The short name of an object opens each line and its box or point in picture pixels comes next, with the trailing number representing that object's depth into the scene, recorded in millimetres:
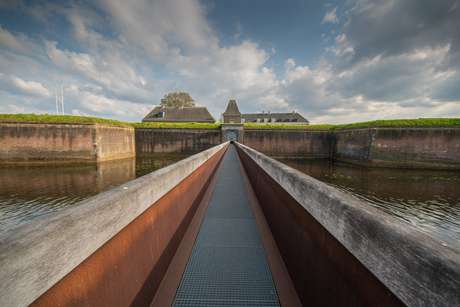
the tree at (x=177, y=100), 44375
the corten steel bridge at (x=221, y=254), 667
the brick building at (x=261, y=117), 42438
